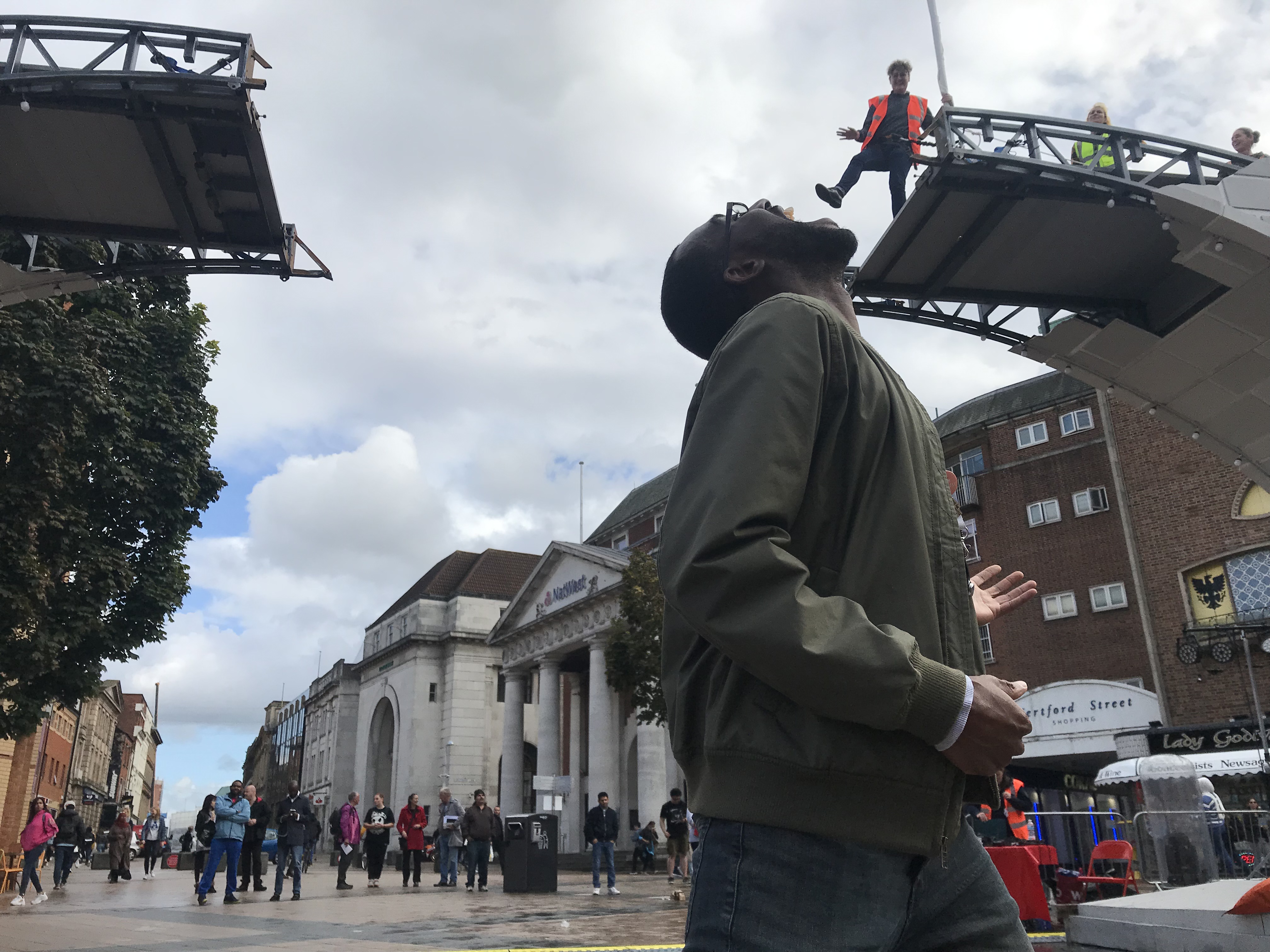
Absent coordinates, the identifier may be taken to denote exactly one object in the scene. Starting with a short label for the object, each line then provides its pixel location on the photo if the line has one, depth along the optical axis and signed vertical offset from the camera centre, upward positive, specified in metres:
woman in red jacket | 20.95 -0.29
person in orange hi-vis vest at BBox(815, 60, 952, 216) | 11.52 +7.52
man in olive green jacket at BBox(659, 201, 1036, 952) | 1.42 +0.21
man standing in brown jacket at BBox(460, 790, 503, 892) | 19.92 -0.36
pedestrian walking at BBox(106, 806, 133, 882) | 26.05 -0.48
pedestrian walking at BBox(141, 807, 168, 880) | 32.97 -0.45
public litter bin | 19.45 -0.76
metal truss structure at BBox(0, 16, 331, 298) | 9.61 +6.74
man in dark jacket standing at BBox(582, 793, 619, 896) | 18.50 -0.34
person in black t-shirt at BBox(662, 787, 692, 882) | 18.39 -0.33
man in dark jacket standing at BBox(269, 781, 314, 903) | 19.70 -0.11
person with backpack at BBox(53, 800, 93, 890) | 20.53 -0.25
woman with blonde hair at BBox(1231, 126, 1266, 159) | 11.98 +7.57
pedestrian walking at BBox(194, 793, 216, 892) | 17.23 -0.11
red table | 8.66 -0.65
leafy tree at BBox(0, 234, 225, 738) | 15.51 +5.73
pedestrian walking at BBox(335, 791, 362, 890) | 20.81 -0.28
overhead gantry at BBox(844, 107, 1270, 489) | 11.12 +6.57
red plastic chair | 13.01 -0.70
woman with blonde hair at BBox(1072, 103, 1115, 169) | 11.54 +7.29
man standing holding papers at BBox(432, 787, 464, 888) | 21.70 -0.50
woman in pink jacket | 16.70 -0.17
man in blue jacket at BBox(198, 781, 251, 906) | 15.38 -0.18
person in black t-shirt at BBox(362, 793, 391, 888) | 20.75 -0.39
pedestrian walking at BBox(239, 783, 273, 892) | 18.27 -0.31
